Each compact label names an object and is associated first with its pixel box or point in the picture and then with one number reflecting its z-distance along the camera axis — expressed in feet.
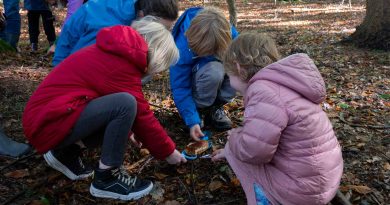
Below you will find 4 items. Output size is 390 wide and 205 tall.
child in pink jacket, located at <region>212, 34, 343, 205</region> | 6.35
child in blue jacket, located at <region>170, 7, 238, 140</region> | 9.58
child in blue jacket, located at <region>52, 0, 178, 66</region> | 9.63
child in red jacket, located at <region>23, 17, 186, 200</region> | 7.23
